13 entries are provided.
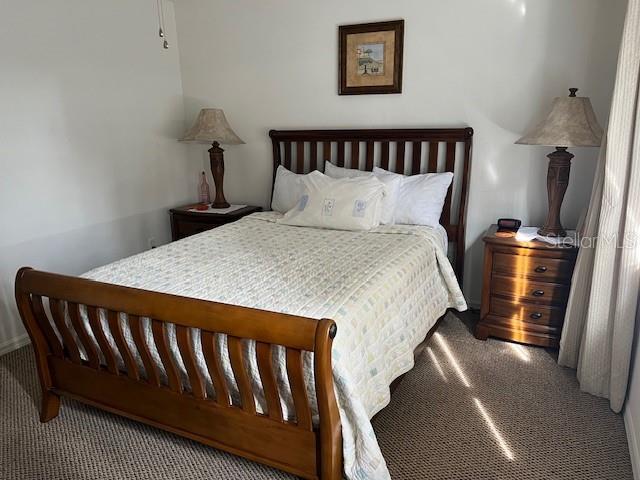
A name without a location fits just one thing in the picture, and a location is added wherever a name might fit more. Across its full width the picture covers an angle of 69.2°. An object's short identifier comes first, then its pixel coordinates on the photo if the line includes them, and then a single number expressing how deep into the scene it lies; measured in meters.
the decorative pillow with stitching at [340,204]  2.80
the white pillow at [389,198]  2.89
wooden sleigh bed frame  1.43
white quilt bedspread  1.52
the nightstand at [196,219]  3.41
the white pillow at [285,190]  3.23
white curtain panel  1.85
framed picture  3.03
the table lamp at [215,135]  3.37
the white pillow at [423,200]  2.87
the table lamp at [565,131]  2.33
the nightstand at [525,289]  2.50
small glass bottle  3.84
